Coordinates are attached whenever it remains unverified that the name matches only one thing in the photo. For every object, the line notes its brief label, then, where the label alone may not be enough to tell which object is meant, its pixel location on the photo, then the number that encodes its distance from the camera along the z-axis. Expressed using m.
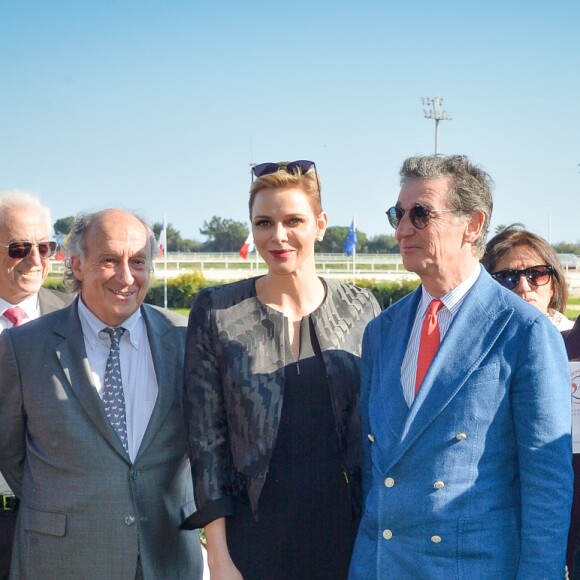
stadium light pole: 49.84
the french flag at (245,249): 36.02
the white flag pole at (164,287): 33.84
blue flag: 40.40
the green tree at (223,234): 97.35
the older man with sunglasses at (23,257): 4.53
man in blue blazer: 2.61
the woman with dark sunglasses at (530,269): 4.10
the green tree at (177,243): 100.31
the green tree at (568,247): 98.39
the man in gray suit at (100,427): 3.38
